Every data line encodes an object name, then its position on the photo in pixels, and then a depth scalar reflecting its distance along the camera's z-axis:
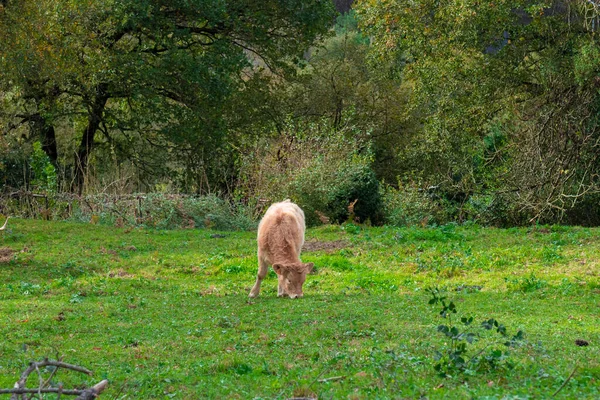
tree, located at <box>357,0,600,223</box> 23.09
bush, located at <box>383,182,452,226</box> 26.36
